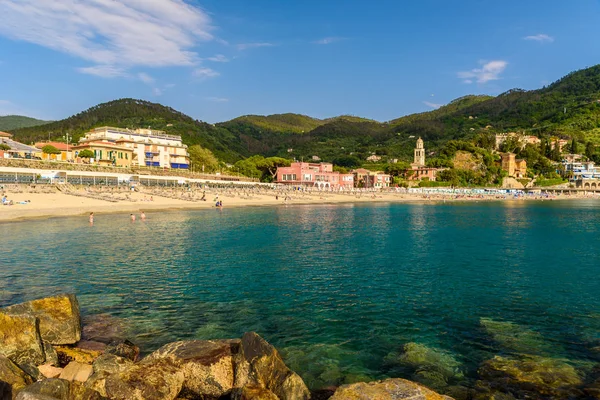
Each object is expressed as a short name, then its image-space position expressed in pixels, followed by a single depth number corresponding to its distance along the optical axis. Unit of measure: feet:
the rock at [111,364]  24.44
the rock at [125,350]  27.99
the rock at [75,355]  28.07
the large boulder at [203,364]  23.76
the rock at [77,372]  24.88
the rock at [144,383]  21.70
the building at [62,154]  227.03
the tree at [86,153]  232.53
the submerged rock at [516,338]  32.07
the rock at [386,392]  19.74
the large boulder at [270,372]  22.61
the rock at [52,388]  18.51
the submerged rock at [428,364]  27.37
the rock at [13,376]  20.80
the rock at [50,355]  27.63
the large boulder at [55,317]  31.30
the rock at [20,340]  26.23
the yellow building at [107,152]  241.67
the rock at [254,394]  20.94
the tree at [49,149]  228.63
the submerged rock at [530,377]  25.46
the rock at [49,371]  25.57
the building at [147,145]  270.87
